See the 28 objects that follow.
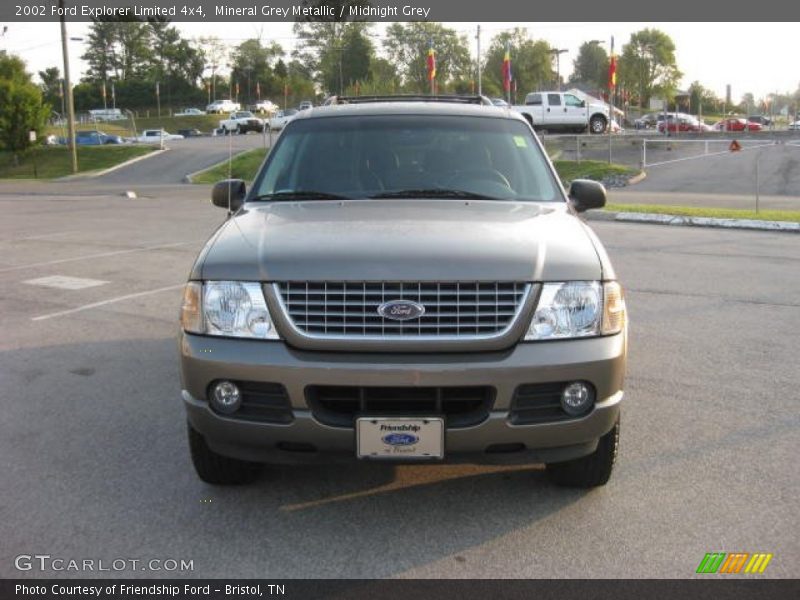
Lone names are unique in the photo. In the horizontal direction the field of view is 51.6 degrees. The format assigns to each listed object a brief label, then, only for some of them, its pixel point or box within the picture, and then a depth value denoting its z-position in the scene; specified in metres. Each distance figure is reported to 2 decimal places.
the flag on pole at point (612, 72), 32.28
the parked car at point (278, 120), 49.27
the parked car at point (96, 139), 59.41
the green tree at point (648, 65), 98.81
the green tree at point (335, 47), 85.69
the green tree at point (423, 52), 79.11
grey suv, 3.27
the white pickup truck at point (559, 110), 39.16
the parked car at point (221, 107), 91.00
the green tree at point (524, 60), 89.69
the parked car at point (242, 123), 58.97
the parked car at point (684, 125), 52.45
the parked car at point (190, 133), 75.56
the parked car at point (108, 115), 92.56
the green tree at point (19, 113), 43.75
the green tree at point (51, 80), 118.62
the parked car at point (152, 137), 58.46
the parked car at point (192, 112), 91.38
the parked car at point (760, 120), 62.50
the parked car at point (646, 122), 64.54
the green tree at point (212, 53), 115.12
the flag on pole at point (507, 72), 29.83
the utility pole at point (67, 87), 37.38
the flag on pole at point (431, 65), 29.93
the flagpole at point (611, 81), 32.23
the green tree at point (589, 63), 137.38
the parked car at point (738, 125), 54.49
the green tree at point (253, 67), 106.00
